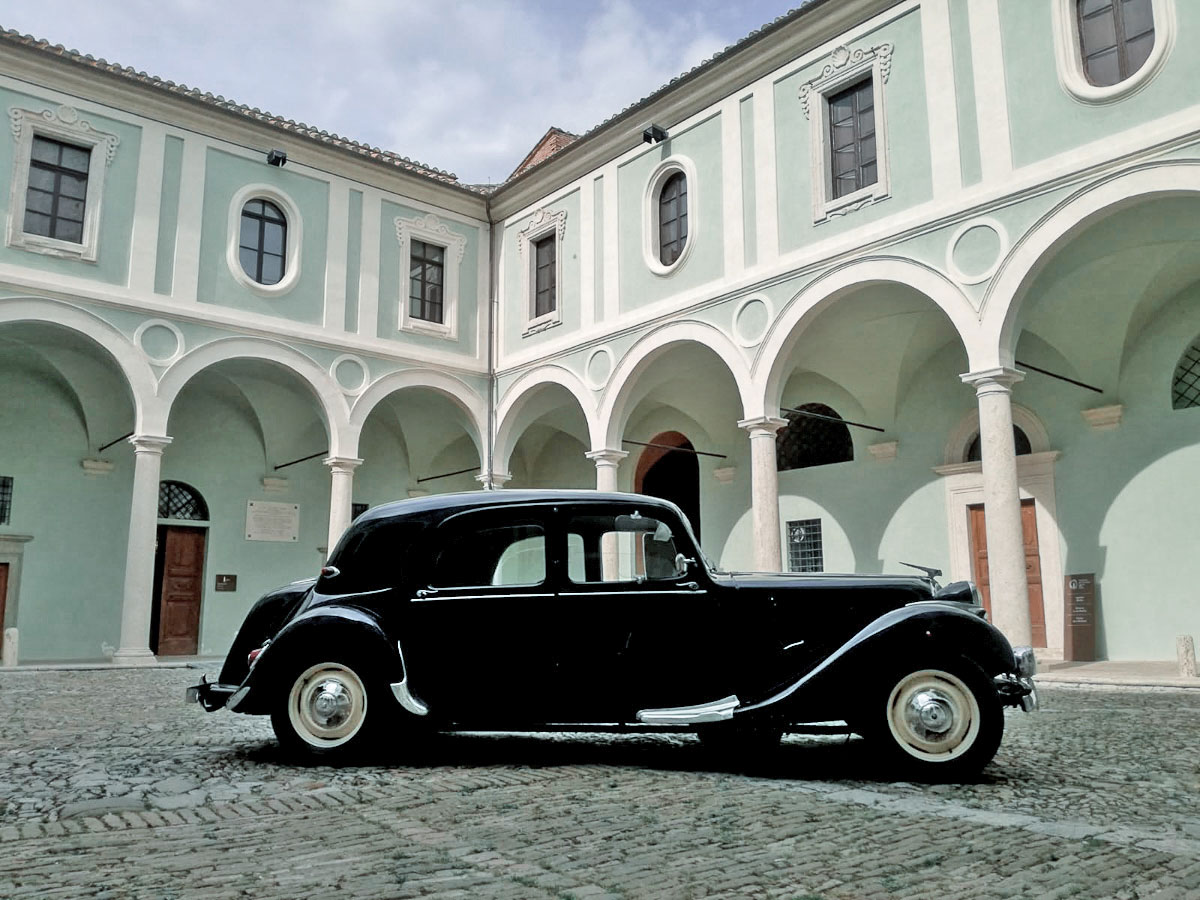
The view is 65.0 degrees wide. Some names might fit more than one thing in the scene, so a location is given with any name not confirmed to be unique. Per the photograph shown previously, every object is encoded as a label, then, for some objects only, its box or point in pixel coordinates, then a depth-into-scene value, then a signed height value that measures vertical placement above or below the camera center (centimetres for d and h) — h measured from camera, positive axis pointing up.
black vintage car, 450 -16
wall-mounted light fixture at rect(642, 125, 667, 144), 1438 +721
